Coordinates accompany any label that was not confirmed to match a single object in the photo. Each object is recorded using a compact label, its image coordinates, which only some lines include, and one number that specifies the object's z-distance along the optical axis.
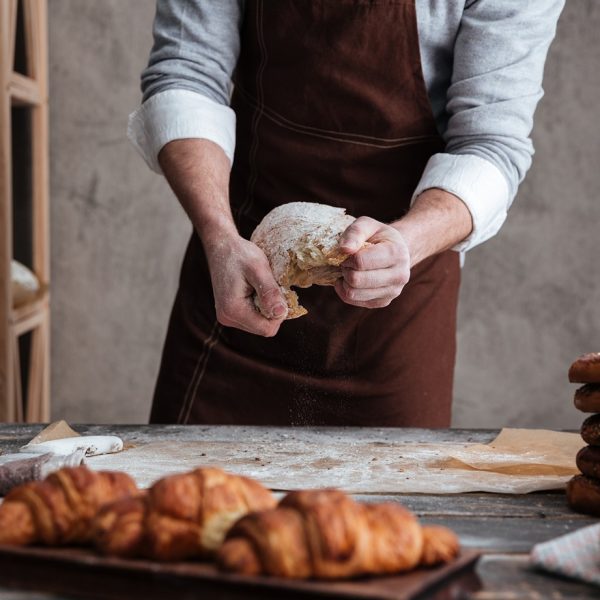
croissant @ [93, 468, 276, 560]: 1.07
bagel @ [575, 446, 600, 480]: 1.32
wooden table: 1.13
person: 1.82
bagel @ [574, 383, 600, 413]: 1.34
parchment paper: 1.42
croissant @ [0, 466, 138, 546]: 1.10
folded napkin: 1.13
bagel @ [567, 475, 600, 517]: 1.32
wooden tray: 1.01
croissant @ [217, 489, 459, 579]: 1.02
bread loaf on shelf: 2.61
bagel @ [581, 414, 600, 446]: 1.33
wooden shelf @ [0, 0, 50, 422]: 2.49
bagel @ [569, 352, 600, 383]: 1.34
